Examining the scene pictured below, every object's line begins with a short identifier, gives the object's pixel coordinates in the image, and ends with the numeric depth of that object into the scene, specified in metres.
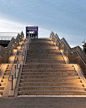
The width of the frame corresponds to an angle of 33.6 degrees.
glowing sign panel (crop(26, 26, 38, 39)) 30.36
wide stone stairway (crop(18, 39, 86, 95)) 7.68
